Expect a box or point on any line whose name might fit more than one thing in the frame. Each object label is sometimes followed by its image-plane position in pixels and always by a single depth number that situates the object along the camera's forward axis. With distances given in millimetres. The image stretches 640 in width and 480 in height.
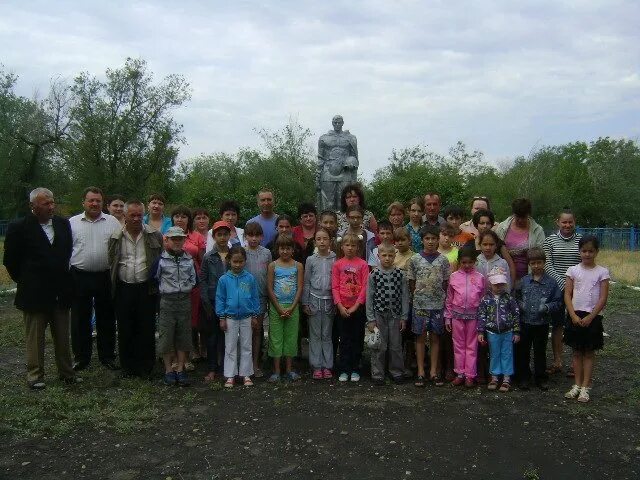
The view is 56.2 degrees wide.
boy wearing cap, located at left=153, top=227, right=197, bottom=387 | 5840
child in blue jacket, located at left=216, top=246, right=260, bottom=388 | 5848
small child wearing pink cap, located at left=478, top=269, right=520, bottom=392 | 5621
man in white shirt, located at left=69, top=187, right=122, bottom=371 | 6242
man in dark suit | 5719
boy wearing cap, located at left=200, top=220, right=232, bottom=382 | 6067
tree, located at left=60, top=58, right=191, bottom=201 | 31953
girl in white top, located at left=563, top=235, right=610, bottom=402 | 5277
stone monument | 12695
